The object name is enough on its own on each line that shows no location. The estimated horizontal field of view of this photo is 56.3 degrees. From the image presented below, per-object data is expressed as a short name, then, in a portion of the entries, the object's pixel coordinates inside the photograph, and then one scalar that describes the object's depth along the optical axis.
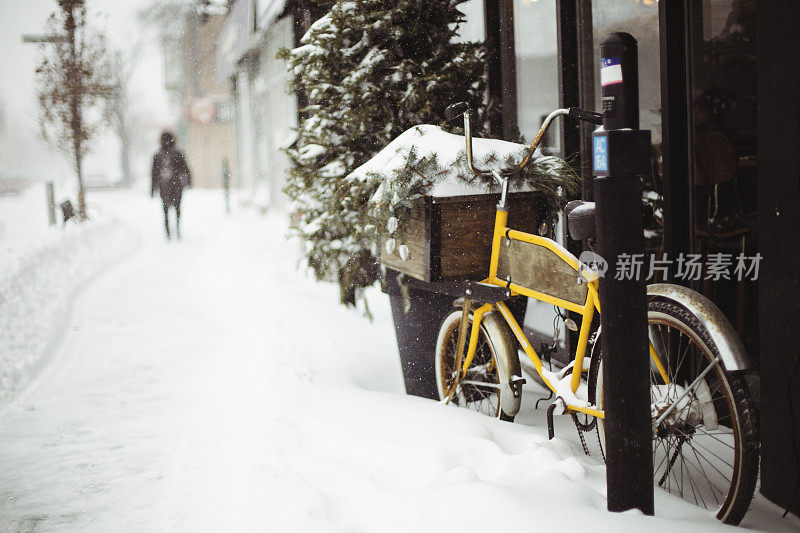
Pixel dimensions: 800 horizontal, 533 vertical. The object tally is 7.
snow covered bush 5.01
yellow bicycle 2.55
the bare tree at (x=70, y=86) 17.92
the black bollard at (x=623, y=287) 2.20
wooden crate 3.82
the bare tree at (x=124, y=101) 44.62
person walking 14.46
